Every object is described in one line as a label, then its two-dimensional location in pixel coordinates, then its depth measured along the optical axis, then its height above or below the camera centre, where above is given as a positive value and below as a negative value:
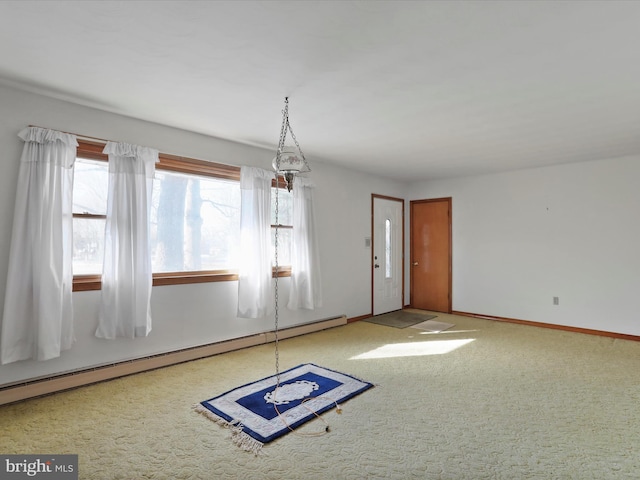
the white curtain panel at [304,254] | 5.06 -0.06
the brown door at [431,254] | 6.80 -0.09
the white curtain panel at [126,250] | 3.40 +0.00
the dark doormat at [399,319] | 5.91 -1.22
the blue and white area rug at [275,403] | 2.52 -1.28
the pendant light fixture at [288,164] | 2.93 +0.73
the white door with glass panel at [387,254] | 6.57 -0.08
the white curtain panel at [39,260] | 2.91 -0.08
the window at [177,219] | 3.42 +0.35
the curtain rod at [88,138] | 3.30 +1.09
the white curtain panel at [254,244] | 4.38 +0.08
